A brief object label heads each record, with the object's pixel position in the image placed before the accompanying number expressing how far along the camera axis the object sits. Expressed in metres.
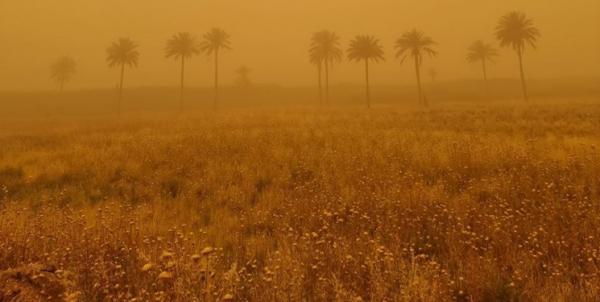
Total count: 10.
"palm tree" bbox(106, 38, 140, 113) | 59.66
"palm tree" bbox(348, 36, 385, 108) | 52.76
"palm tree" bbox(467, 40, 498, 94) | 71.19
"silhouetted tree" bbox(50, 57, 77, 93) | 73.12
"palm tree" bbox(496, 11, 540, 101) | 52.25
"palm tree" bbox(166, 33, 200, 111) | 60.25
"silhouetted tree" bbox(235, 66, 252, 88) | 82.56
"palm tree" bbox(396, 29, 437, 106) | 53.12
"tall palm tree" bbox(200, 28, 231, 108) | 61.91
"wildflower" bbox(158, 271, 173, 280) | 2.75
